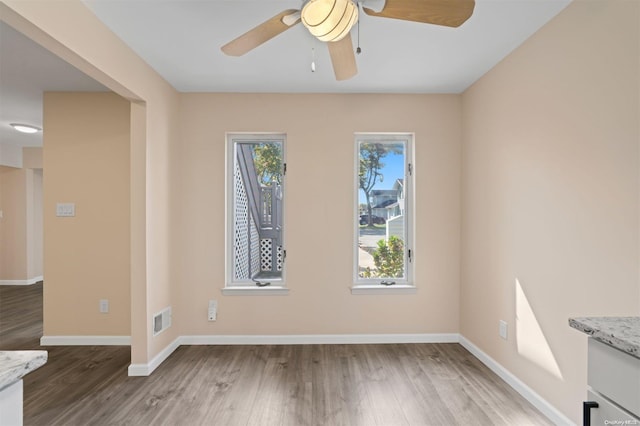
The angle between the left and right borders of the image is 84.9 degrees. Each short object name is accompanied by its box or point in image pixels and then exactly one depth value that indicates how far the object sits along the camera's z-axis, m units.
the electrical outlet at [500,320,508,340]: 2.74
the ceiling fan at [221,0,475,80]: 1.42
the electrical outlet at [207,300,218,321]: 3.48
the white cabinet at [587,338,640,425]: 0.88
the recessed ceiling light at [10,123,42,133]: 4.65
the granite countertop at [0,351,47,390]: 0.76
